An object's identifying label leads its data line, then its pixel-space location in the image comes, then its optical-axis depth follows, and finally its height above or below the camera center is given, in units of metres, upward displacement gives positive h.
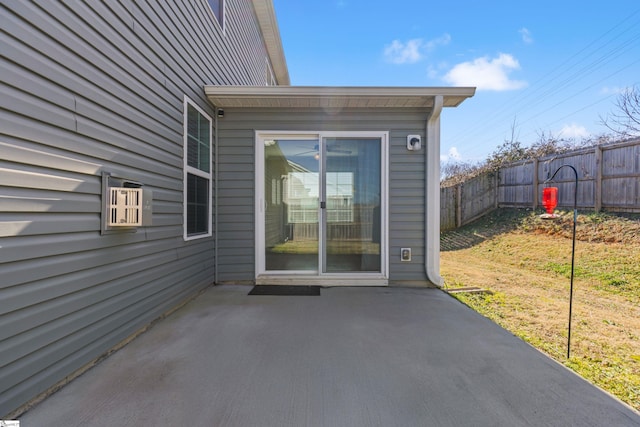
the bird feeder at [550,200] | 2.41 +0.10
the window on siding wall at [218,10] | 3.94 +2.93
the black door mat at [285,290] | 3.31 -1.00
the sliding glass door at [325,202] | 3.69 +0.11
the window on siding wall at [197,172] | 2.98 +0.43
